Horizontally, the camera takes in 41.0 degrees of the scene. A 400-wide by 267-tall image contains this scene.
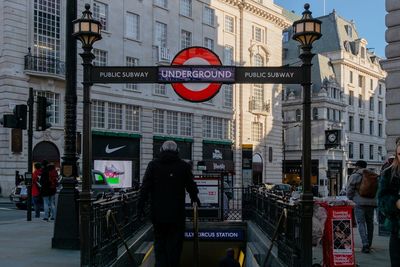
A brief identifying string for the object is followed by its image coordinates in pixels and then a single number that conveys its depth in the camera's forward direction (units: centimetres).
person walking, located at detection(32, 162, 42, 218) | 1808
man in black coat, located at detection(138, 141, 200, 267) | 738
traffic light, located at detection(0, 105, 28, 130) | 1650
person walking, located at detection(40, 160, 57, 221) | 1728
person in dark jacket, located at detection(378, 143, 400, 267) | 516
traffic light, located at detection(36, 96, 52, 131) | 1484
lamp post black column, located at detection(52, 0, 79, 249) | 1100
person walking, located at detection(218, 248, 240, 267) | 860
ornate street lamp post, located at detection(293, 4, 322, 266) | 771
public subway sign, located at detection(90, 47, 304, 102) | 888
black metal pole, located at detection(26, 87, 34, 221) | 1734
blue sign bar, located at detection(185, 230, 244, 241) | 1459
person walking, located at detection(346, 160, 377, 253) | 1066
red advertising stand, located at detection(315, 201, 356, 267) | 844
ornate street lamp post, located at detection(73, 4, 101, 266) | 845
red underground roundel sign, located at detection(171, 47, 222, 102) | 917
